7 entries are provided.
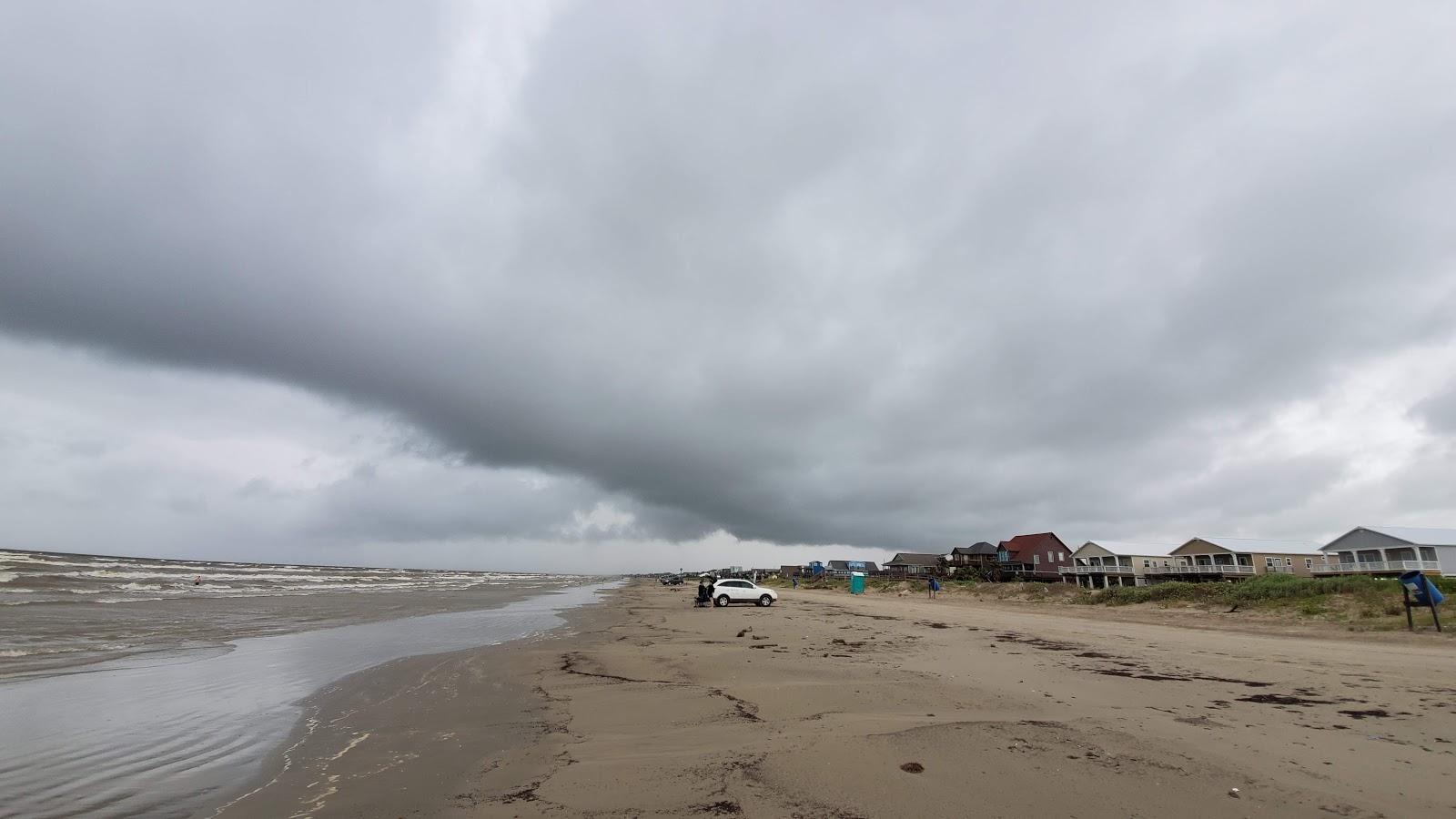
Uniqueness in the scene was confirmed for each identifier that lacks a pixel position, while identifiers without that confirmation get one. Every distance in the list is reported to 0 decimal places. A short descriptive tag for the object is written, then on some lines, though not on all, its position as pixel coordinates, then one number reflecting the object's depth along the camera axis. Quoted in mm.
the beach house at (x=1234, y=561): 61031
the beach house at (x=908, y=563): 110062
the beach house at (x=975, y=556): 93250
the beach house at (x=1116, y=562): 67625
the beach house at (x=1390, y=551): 53156
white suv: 37344
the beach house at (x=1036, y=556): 84062
